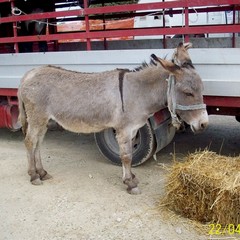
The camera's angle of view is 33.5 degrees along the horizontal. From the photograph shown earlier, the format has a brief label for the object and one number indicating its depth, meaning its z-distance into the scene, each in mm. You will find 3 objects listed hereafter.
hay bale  3289
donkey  3881
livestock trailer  4023
